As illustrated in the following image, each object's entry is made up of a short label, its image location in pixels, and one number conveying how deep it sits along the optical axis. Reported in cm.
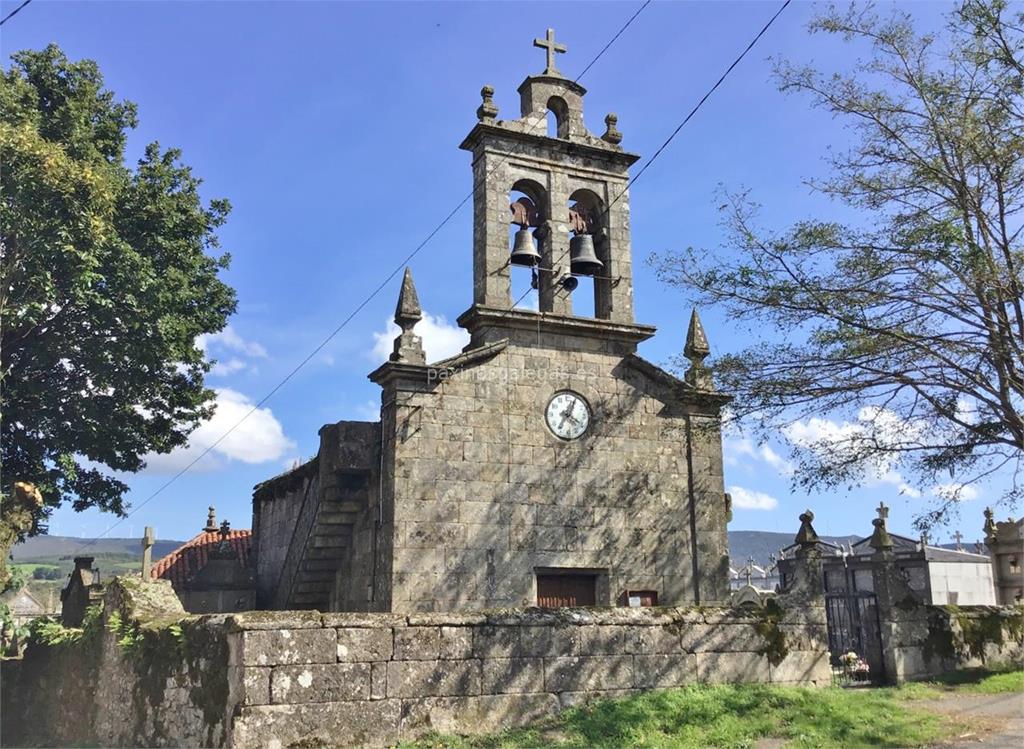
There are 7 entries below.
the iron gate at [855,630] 1235
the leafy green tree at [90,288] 1634
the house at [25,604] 5497
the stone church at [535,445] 1393
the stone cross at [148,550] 2180
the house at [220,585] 1872
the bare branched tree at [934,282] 1041
